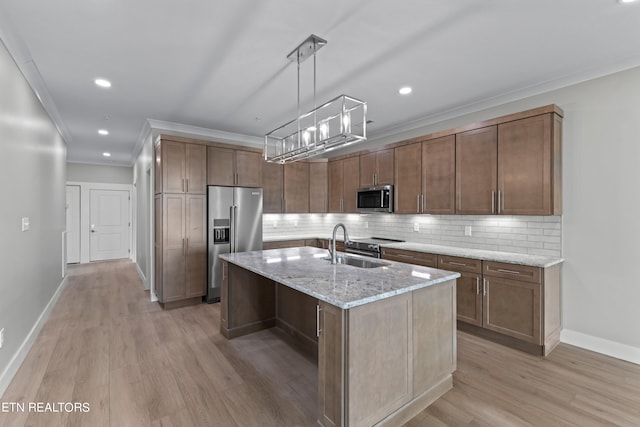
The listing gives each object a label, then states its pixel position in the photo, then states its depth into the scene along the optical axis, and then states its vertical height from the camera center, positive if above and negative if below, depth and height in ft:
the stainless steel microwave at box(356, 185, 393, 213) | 15.23 +0.72
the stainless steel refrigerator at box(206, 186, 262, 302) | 15.23 -0.57
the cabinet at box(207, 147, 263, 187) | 15.42 +2.41
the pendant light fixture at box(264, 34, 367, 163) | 7.18 +2.11
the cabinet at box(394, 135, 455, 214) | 12.81 +1.63
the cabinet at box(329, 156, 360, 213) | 17.42 +1.74
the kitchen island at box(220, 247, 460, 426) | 5.69 -2.54
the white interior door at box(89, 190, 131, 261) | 26.45 -1.05
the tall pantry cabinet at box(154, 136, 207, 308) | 14.12 -0.43
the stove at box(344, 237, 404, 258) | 14.65 -1.67
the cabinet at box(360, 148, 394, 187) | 15.38 +2.36
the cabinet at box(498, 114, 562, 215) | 9.95 +1.59
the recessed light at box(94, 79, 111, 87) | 10.36 +4.51
